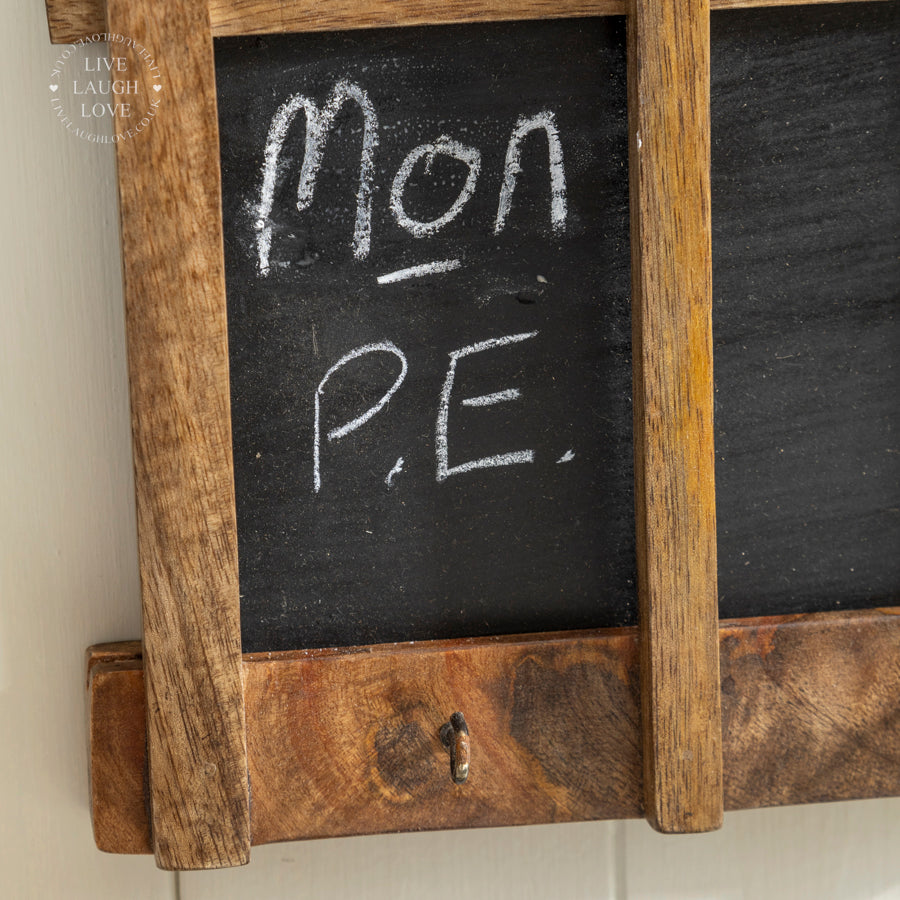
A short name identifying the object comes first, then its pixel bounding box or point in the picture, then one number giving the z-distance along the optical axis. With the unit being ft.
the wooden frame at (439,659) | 4.18
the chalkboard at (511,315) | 4.24
